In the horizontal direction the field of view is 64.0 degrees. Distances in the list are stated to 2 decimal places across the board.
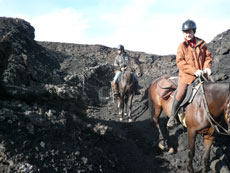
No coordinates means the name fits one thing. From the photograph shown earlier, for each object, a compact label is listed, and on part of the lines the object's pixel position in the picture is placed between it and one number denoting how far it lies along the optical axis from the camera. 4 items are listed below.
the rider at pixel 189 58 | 4.15
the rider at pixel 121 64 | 8.81
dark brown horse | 8.43
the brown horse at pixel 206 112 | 3.67
